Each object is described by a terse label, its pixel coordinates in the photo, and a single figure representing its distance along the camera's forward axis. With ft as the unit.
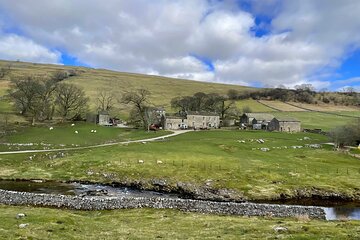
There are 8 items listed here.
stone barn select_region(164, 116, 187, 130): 449.89
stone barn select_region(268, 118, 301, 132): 472.44
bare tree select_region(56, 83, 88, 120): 417.16
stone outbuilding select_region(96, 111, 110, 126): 452.35
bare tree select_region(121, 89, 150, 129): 410.52
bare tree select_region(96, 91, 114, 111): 572.83
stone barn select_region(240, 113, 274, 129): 509.35
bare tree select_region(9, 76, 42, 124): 392.68
